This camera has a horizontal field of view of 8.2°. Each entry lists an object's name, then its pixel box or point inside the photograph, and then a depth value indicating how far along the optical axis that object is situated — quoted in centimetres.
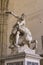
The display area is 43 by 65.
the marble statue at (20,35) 698
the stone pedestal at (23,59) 653
